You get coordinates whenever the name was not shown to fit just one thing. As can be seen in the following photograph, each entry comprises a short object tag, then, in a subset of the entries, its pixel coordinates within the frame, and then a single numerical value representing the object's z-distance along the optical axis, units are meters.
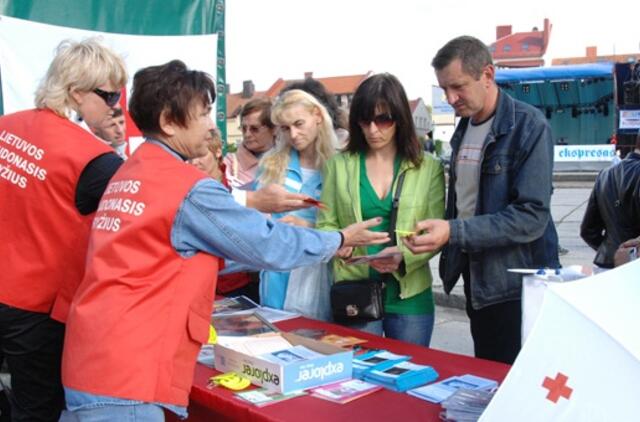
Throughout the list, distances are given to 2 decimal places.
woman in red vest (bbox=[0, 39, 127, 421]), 2.11
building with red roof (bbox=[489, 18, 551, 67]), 69.00
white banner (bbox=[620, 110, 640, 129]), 10.49
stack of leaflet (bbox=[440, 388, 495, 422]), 1.65
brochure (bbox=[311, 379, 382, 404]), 1.87
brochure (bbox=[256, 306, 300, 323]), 2.79
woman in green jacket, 2.74
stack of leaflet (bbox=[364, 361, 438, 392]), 1.94
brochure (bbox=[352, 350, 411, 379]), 2.07
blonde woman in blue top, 3.09
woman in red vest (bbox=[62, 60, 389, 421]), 1.64
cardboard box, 1.92
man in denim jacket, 2.38
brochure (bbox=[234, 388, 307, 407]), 1.86
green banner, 3.61
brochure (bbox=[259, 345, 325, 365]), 1.97
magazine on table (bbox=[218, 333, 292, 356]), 2.10
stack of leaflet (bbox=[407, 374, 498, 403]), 1.85
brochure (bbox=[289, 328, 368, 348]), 2.36
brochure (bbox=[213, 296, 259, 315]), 2.76
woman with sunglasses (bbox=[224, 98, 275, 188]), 4.14
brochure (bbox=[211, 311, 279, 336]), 2.36
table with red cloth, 1.75
